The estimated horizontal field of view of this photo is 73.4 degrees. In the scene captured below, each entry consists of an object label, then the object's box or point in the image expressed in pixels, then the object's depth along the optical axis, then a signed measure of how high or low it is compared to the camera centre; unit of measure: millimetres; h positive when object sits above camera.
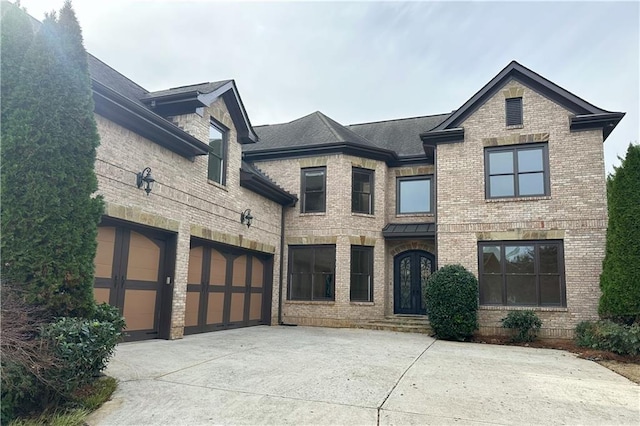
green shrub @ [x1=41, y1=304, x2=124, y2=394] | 4383 -834
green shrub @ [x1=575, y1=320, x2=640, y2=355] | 9008 -1154
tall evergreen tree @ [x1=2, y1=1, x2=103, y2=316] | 4617 +1037
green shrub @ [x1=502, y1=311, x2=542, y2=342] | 11617 -1139
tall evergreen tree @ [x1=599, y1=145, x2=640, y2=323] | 10031 +974
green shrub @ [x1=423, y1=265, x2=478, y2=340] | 11586 -629
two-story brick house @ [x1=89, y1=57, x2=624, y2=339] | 8938 +1928
